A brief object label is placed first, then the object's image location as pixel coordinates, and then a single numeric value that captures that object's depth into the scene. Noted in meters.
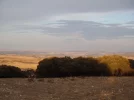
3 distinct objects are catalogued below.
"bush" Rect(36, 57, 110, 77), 28.69
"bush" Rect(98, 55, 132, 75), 29.95
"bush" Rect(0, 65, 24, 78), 26.48
